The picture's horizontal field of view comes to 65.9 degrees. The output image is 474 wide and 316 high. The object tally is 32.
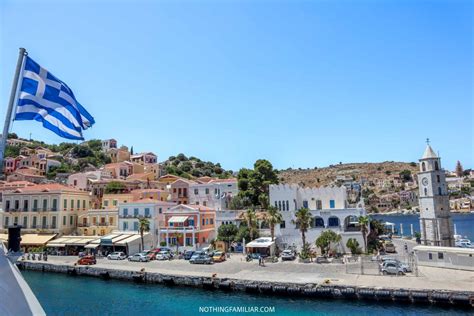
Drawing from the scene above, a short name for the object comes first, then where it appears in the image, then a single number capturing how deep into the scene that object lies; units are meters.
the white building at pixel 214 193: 57.84
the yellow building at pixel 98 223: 52.41
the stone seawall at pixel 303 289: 24.44
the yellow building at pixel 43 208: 52.84
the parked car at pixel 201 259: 38.91
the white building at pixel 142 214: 49.53
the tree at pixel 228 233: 46.34
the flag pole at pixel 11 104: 9.12
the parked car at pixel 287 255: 39.62
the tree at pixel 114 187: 61.56
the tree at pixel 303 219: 40.25
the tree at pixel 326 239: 39.81
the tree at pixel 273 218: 41.38
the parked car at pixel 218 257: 39.72
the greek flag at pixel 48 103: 10.66
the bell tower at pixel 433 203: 41.09
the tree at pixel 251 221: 44.16
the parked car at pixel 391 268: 30.70
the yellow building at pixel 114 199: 55.53
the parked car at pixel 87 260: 40.22
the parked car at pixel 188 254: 42.54
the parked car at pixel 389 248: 42.35
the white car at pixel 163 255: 42.34
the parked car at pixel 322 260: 37.50
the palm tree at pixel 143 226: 45.46
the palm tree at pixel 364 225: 40.19
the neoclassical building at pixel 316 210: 42.78
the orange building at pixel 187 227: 46.96
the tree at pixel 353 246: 40.59
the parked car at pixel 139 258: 41.91
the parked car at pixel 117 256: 43.72
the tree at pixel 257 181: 57.09
